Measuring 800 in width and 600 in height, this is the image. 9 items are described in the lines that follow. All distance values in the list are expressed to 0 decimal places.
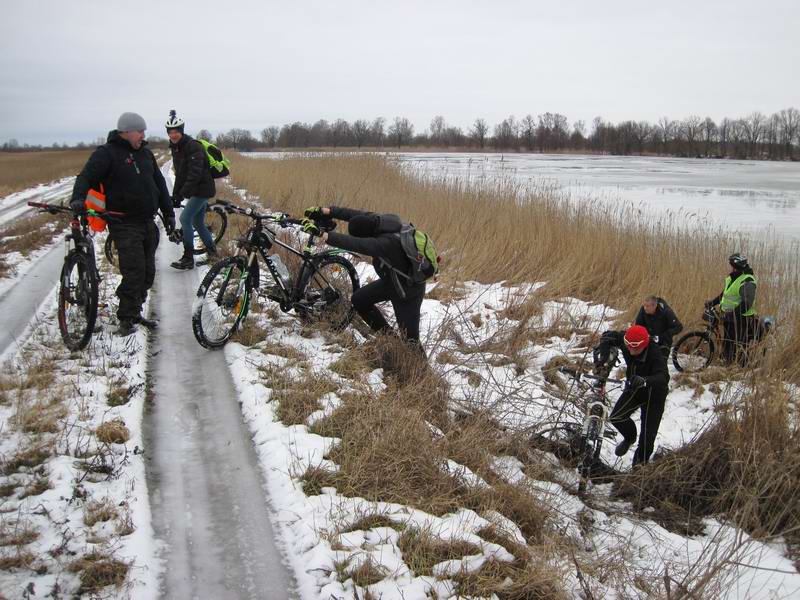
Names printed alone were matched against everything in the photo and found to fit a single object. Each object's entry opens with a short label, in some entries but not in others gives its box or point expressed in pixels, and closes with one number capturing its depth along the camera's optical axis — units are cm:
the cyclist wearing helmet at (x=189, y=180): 772
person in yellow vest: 618
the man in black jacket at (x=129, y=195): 512
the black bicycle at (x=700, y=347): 661
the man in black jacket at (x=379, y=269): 498
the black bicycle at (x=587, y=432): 461
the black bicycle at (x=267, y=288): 540
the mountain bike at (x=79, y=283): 498
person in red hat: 476
